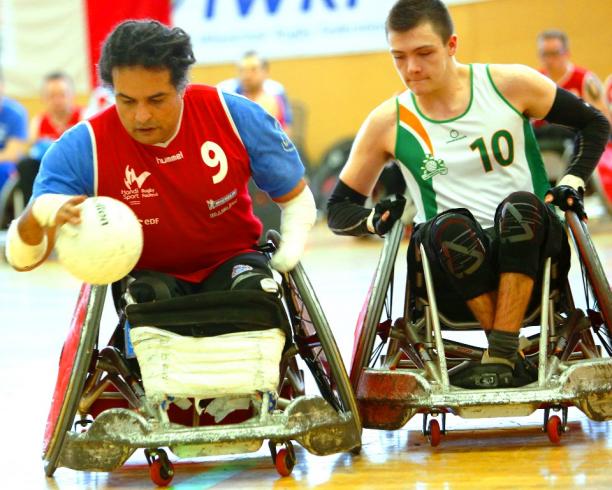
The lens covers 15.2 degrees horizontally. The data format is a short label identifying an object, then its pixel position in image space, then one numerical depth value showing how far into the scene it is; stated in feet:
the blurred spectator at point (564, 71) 52.30
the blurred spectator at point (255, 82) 57.99
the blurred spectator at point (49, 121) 60.26
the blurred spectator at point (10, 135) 63.01
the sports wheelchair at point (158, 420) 18.25
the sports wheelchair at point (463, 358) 19.57
